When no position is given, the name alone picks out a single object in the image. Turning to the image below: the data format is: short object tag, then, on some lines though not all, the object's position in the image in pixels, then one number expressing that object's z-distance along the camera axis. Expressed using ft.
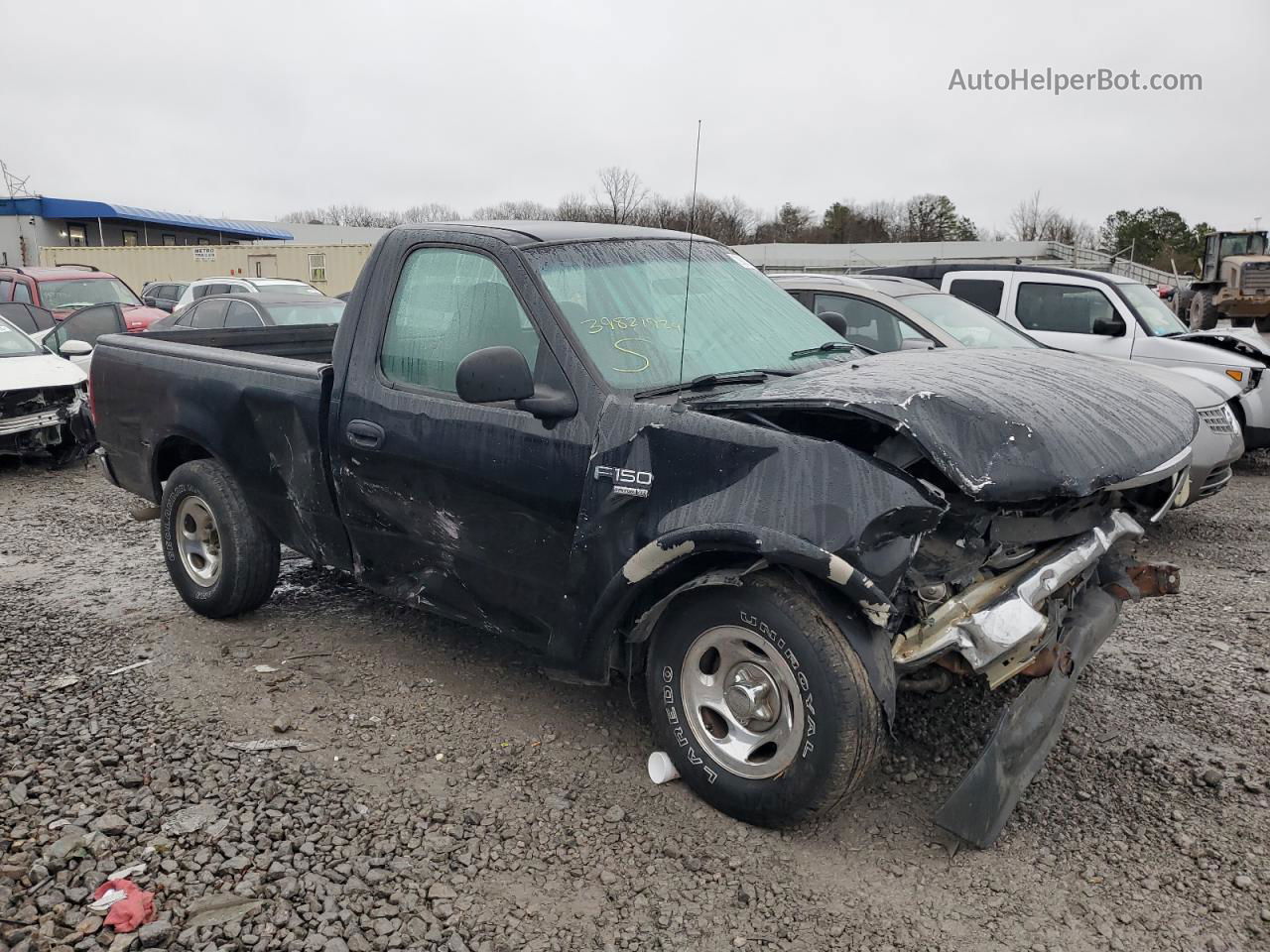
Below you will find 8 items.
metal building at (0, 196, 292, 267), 146.00
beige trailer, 109.70
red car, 50.24
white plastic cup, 11.67
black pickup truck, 9.71
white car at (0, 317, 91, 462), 28.96
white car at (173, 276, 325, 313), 46.49
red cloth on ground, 9.17
